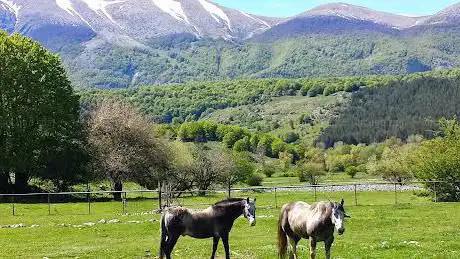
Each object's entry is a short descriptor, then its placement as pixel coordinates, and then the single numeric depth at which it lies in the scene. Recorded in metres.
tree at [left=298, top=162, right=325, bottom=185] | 116.31
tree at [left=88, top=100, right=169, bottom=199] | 66.00
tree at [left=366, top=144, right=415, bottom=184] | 91.86
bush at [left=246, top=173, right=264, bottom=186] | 100.12
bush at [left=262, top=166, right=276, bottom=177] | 132.62
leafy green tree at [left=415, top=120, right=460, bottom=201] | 56.06
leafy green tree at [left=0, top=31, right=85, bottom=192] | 61.16
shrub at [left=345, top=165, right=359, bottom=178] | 130.62
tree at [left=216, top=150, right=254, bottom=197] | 78.31
